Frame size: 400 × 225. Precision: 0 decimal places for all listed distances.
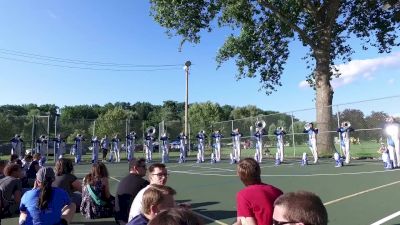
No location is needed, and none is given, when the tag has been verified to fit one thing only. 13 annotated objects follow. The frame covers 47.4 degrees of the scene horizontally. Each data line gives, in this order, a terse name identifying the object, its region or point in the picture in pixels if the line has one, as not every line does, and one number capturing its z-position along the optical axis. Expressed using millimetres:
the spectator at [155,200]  3500
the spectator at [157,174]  6605
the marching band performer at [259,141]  24472
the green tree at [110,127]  40219
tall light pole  40422
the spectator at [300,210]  2268
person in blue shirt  6254
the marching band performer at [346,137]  19858
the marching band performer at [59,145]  30000
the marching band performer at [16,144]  28952
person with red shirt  4902
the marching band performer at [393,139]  16891
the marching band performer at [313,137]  21609
